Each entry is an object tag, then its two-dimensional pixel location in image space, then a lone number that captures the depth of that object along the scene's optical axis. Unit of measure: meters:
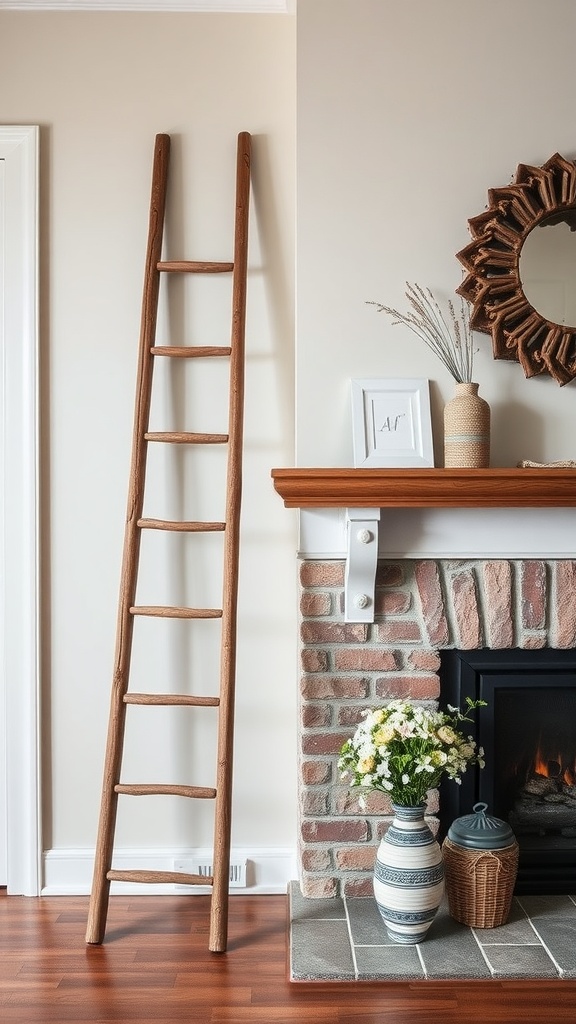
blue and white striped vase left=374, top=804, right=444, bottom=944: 2.18
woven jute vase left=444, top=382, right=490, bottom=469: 2.30
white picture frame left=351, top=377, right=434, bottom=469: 2.35
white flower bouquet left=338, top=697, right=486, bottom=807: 2.19
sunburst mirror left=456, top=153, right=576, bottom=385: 2.36
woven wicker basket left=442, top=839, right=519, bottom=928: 2.26
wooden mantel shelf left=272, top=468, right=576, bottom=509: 2.22
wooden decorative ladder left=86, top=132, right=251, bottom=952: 2.34
